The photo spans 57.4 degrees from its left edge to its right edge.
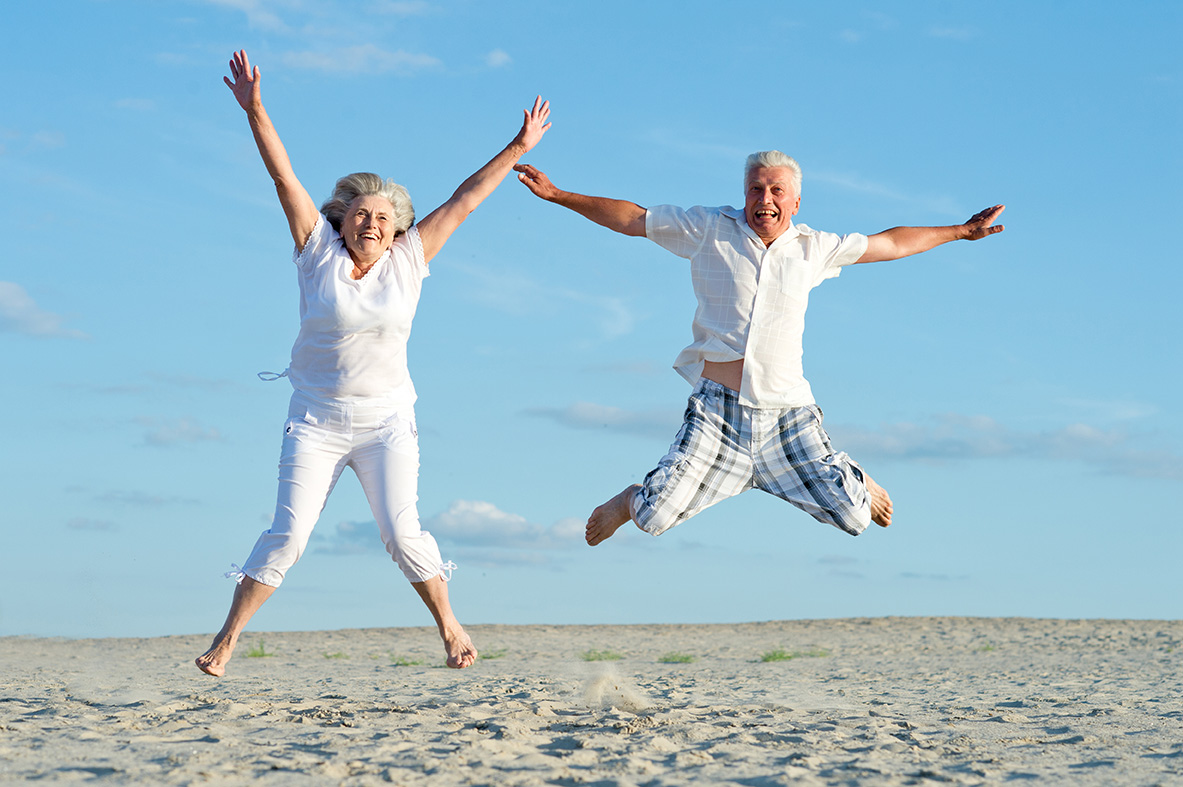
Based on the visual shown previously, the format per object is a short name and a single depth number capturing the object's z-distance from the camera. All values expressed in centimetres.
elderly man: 675
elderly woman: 608
